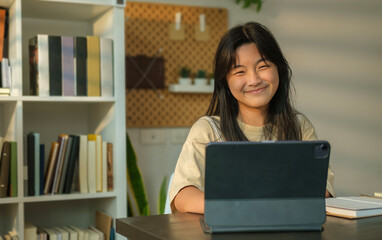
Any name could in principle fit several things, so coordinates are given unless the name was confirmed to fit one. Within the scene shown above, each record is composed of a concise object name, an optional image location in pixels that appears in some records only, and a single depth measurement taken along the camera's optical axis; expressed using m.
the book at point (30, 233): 2.51
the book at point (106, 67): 2.64
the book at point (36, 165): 2.48
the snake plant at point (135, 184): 2.91
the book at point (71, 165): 2.58
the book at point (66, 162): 2.57
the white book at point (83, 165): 2.59
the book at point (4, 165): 2.39
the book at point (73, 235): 2.63
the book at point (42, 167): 2.51
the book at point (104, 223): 2.66
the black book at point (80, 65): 2.60
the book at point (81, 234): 2.65
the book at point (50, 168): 2.53
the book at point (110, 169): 2.64
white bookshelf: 2.45
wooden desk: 1.07
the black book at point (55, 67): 2.54
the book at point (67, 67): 2.57
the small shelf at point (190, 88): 3.18
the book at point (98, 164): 2.62
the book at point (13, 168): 2.41
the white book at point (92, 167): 2.61
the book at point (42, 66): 2.52
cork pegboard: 3.13
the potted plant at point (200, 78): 3.26
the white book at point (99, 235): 2.67
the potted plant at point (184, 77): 3.21
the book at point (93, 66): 2.62
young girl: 1.62
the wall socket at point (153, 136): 3.15
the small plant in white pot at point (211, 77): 3.34
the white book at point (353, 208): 1.28
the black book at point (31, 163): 2.46
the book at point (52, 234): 2.59
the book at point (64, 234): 2.61
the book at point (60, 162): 2.54
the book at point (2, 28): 2.55
